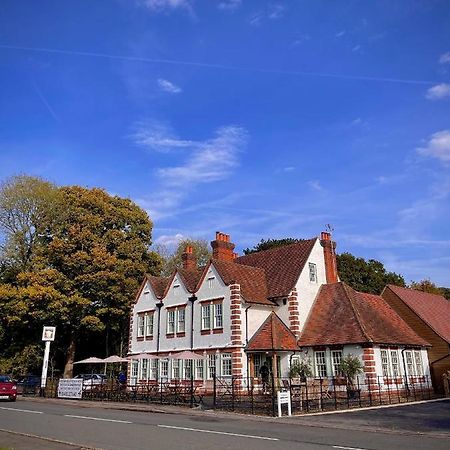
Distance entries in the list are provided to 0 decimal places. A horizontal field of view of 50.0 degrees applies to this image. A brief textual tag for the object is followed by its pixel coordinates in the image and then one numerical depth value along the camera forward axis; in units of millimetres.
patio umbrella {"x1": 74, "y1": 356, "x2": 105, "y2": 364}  36069
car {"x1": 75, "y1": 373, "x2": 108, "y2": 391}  33750
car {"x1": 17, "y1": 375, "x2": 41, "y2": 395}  37875
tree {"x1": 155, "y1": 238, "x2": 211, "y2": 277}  66312
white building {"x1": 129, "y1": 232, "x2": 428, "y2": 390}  32469
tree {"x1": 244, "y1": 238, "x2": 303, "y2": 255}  64188
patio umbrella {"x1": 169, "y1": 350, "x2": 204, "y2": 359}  33219
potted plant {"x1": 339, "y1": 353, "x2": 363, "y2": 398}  29181
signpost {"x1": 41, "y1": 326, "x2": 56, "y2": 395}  35694
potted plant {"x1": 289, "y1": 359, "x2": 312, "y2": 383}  31281
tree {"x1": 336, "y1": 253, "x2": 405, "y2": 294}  60312
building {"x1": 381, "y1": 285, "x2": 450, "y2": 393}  36719
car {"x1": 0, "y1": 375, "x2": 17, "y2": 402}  29422
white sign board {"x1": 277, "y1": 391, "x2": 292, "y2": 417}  21328
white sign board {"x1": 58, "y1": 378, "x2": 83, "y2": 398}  32875
